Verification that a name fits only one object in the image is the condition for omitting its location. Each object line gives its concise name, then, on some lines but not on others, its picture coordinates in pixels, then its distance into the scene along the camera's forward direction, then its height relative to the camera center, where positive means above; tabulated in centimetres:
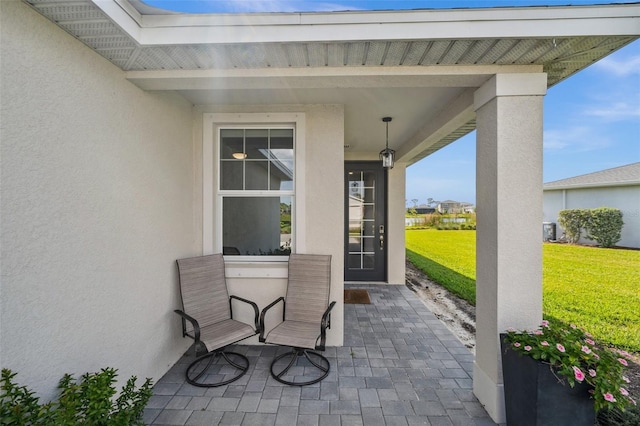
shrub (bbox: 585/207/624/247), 982 -32
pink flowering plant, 157 -92
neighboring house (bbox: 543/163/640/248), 975 +95
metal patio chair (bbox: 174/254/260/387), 250 -111
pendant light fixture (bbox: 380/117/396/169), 414 +92
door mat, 474 -155
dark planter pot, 167 -118
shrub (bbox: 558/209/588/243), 1070 -20
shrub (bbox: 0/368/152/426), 119 -98
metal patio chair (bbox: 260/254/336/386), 255 -115
